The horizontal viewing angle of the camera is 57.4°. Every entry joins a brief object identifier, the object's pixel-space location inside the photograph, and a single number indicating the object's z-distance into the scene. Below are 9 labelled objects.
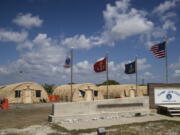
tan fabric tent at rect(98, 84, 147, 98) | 28.24
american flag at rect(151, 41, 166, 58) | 14.30
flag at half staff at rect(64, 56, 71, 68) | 15.71
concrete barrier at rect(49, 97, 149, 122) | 9.86
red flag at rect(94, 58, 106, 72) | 14.84
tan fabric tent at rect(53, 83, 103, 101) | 24.49
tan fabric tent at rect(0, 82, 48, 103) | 22.67
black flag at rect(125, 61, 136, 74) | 16.01
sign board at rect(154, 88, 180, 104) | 12.78
